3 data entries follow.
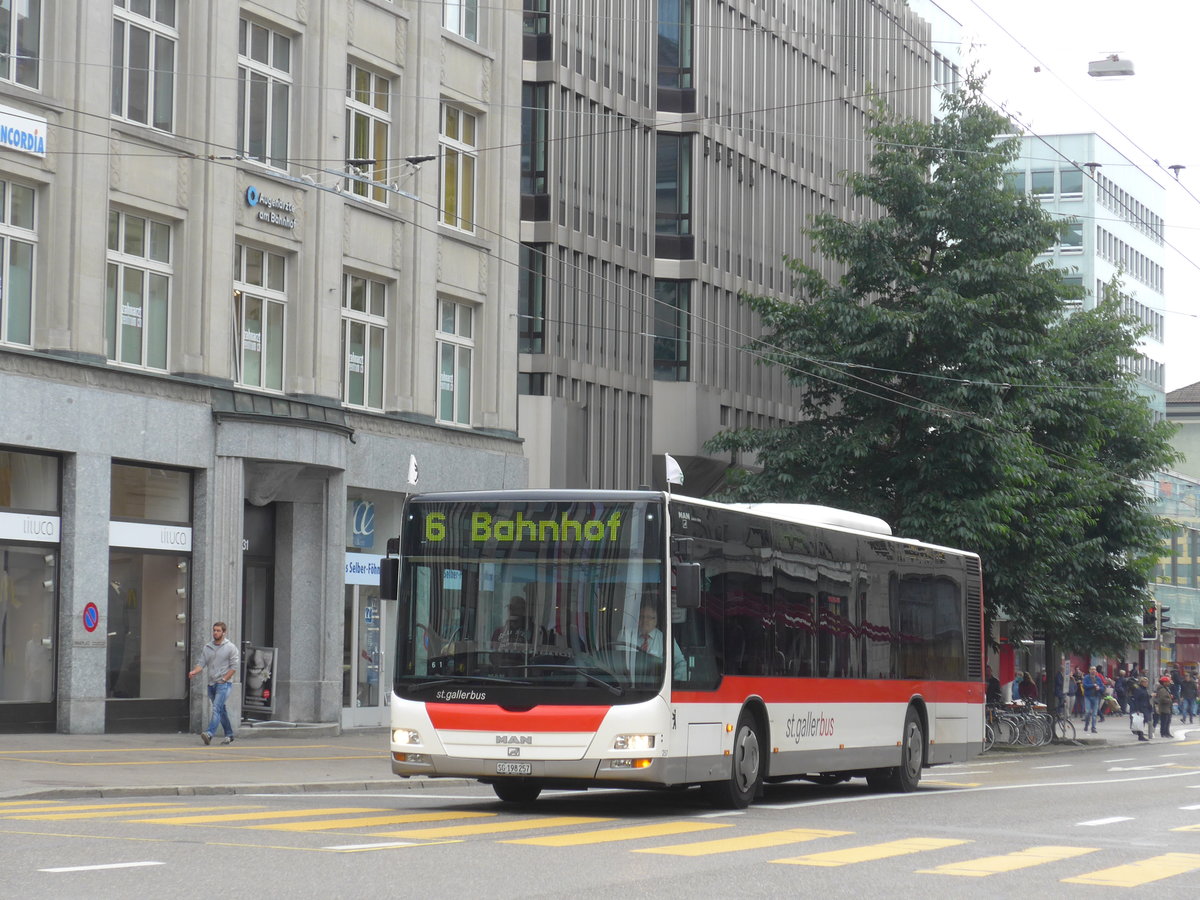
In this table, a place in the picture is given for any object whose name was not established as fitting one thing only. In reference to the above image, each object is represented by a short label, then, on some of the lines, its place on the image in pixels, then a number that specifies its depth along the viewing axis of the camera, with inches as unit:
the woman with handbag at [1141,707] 1889.8
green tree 1497.3
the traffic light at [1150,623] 1832.7
